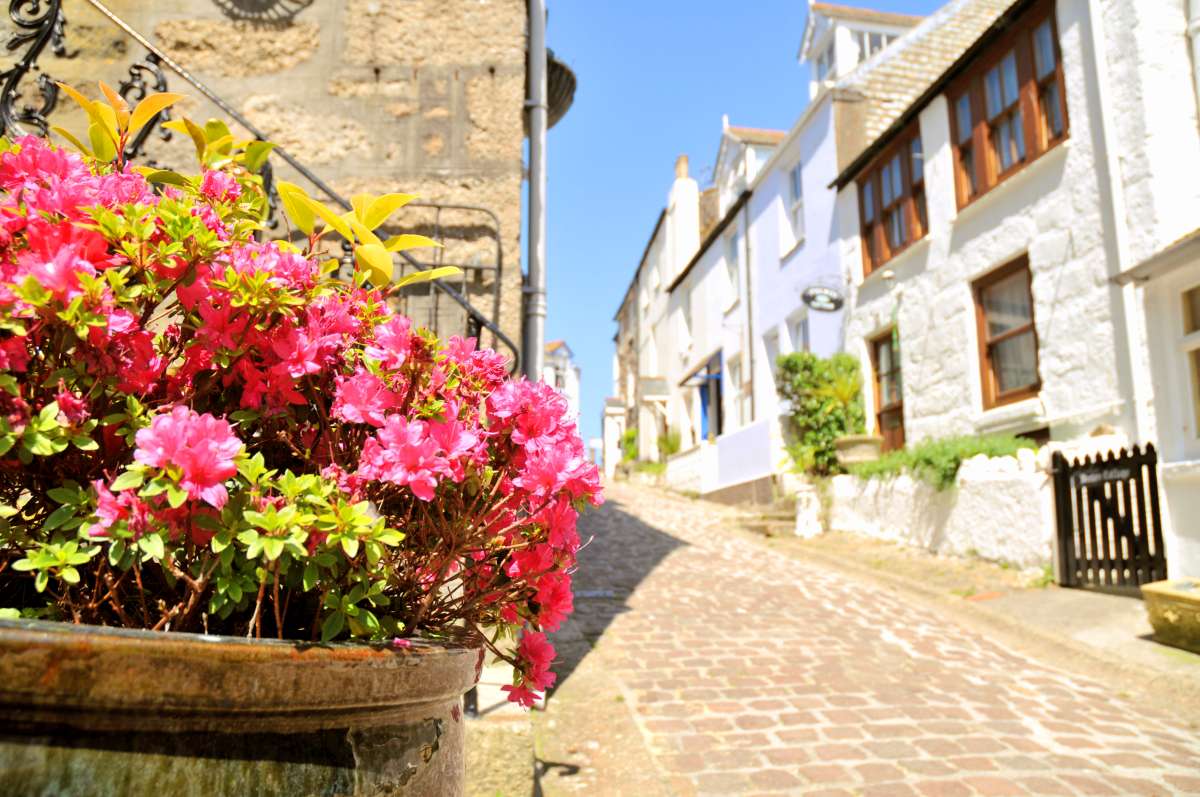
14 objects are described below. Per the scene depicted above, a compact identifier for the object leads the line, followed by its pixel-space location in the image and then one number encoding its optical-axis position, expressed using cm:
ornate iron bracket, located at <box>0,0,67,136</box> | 305
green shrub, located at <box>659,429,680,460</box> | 2434
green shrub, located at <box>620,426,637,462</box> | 3347
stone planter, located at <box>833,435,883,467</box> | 1216
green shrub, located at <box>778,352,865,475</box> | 1330
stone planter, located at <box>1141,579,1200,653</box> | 541
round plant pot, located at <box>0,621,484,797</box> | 77
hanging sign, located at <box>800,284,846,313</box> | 1393
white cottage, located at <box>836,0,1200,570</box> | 786
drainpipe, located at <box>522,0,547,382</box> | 488
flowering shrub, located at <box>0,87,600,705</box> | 93
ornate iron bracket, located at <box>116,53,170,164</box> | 288
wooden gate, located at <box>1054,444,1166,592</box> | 679
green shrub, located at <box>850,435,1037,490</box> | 897
